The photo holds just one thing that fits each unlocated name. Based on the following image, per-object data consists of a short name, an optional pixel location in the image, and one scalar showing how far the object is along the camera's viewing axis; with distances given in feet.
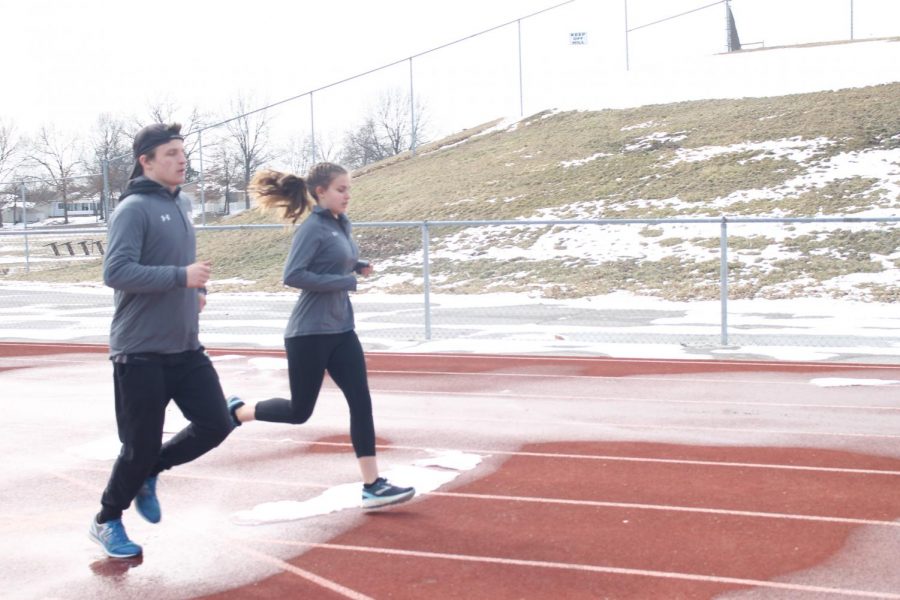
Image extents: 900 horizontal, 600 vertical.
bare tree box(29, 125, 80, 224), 206.55
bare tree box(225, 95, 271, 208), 155.53
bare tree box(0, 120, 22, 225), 213.46
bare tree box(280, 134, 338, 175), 161.99
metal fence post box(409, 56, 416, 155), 112.57
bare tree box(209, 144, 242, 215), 141.69
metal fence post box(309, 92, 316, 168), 114.83
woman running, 19.54
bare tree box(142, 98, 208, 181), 206.28
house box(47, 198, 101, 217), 160.41
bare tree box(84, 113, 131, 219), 143.33
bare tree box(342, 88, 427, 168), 209.97
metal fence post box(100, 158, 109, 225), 91.57
